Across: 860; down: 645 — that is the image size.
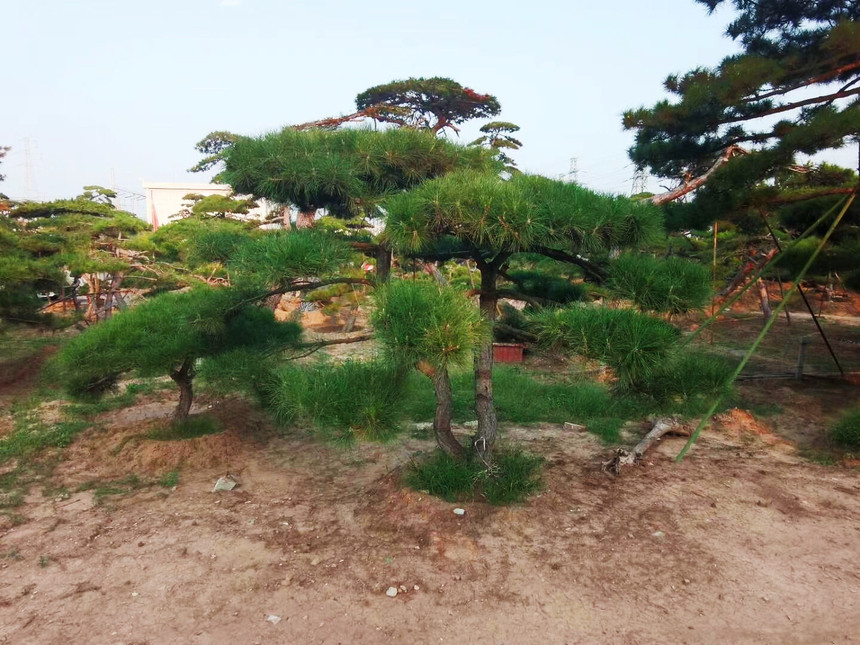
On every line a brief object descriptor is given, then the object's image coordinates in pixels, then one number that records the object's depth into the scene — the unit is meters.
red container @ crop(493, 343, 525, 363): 9.51
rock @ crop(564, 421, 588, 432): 5.82
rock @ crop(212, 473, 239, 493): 4.29
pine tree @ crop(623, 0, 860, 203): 4.50
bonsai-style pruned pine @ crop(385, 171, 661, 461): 2.82
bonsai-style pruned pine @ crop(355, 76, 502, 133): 16.41
